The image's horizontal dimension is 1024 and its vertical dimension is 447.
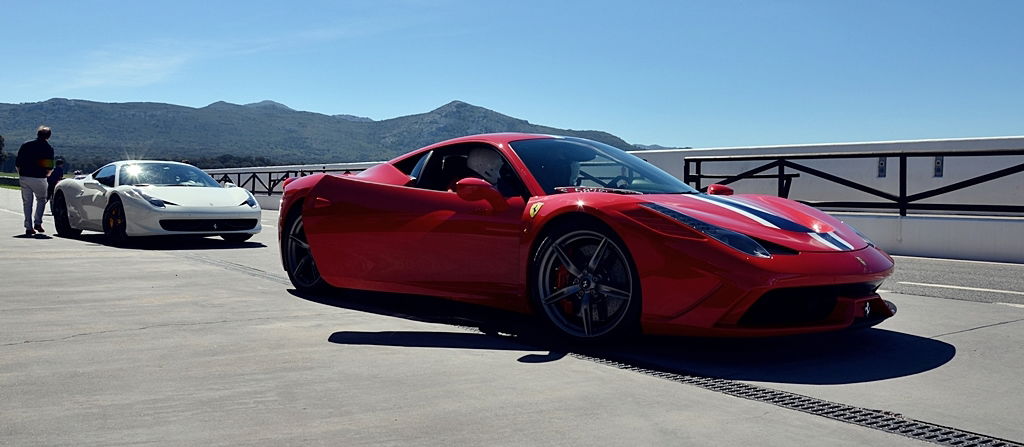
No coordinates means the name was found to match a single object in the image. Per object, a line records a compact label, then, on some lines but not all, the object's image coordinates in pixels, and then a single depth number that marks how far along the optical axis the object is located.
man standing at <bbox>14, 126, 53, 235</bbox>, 13.80
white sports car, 11.88
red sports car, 4.59
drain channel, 3.33
